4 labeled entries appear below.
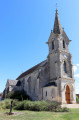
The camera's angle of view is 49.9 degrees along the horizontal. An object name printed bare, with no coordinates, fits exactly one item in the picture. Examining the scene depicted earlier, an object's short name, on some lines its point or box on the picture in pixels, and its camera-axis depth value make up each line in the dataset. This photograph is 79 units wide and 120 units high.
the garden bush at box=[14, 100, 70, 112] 11.26
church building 18.16
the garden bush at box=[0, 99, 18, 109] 13.75
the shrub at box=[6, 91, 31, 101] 22.52
